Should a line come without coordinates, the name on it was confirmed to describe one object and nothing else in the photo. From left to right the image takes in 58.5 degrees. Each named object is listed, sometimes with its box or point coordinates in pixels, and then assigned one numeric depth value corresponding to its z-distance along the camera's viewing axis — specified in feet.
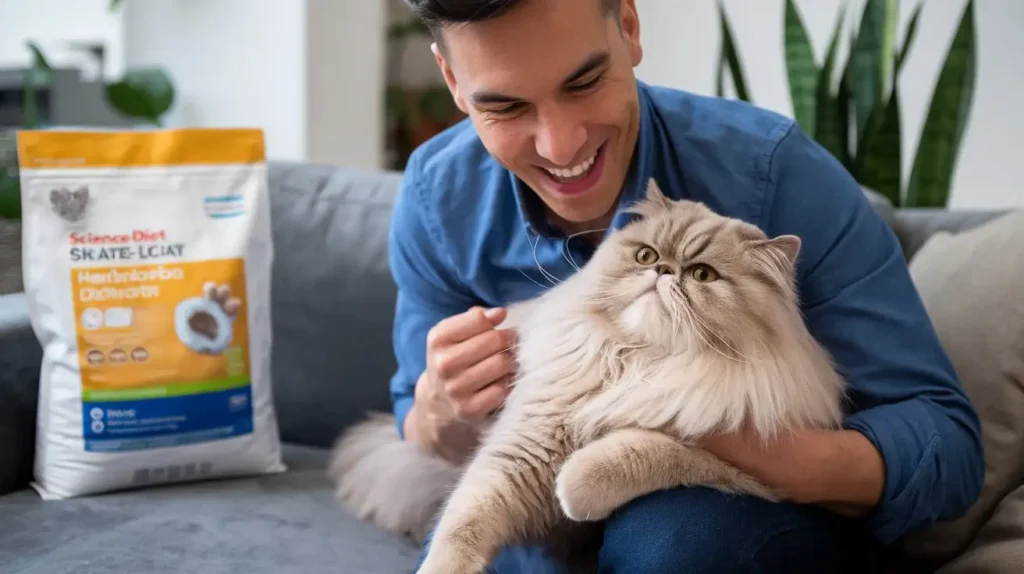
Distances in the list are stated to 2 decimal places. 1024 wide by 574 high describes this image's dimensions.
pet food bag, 5.53
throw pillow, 4.68
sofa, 4.83
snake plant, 7.14
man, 3.78
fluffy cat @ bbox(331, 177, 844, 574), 3.76
